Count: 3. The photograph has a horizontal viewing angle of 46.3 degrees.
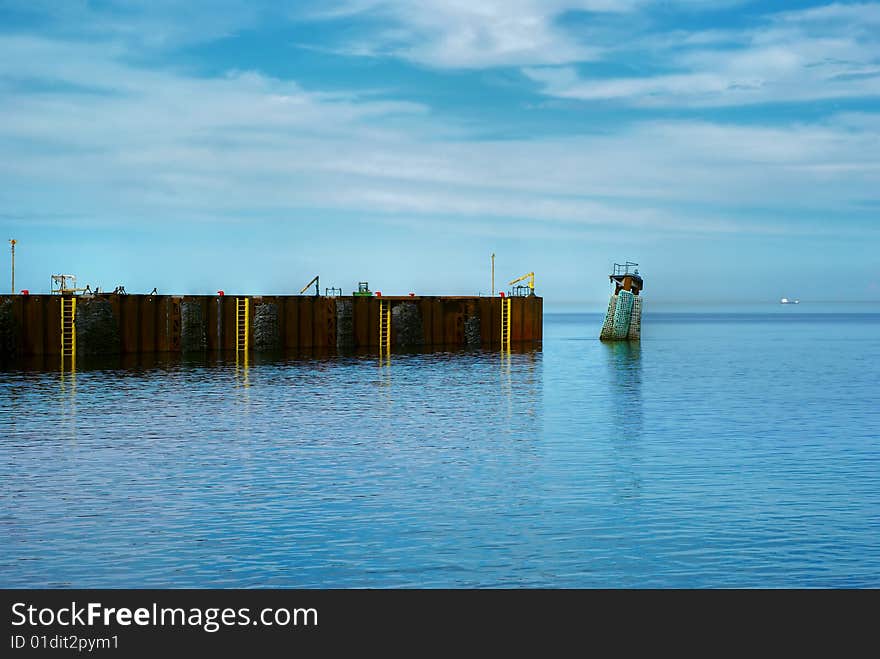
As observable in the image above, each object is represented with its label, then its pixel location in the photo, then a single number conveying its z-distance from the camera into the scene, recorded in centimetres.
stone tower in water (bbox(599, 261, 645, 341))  10194
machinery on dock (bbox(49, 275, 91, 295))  7688
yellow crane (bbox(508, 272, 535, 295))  10756
